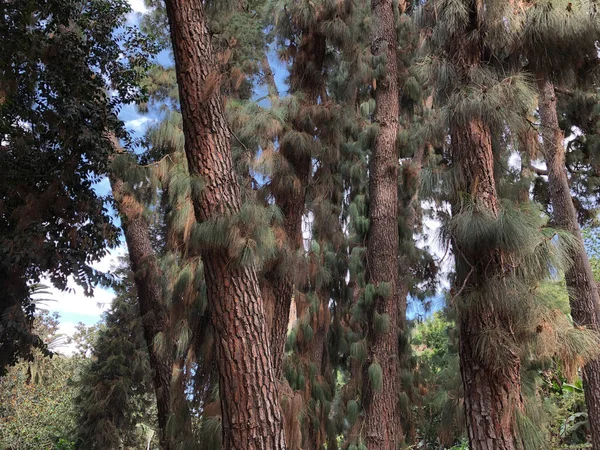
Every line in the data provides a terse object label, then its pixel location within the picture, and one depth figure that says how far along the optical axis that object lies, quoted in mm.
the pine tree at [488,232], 2748
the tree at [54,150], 5074
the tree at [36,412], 11008
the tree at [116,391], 8820
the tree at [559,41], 2984
